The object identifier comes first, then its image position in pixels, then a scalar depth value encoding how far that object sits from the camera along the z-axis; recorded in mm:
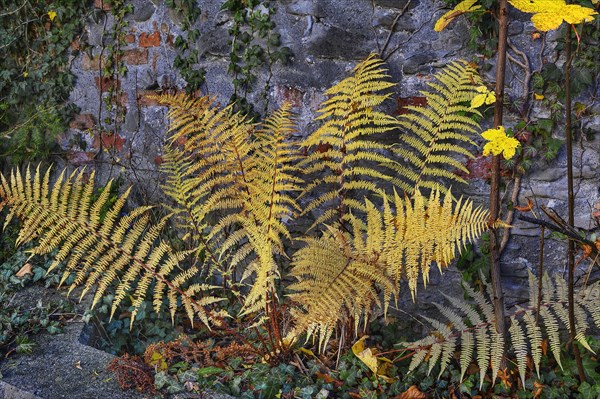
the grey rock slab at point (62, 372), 2469
